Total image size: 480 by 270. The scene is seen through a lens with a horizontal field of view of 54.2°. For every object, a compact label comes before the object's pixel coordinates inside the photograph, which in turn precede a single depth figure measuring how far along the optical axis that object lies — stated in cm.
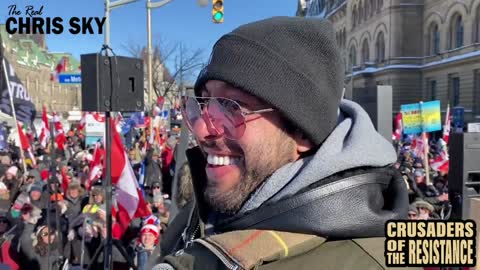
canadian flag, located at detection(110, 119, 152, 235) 622
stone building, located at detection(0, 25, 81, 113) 5112
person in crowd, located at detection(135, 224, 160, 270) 573
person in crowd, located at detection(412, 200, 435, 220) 590
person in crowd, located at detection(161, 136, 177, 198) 1202
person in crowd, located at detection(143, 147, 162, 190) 1094
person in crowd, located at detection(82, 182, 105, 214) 700
